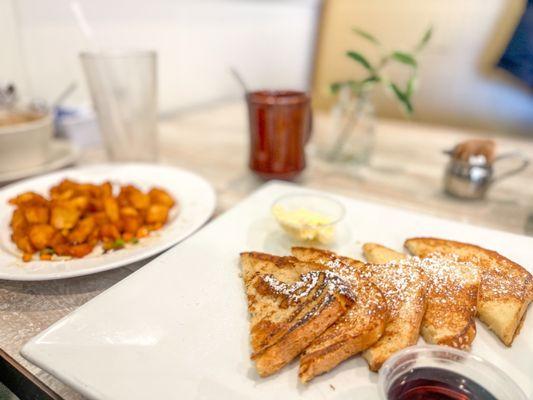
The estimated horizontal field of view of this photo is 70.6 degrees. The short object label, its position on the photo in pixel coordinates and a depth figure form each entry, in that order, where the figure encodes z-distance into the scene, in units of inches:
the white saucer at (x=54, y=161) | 17.2
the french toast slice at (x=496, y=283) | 9.1
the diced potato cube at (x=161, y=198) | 14.7
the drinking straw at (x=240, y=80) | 17.1
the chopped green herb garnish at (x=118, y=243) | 12.5
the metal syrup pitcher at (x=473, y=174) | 16.3
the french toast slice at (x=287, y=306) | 8.2
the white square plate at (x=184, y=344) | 7.6
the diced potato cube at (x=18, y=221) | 12.6
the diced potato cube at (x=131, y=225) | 13.3
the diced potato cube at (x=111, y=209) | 13.4
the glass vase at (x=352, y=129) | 20.2
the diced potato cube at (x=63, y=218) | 12.7
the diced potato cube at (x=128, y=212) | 13.7
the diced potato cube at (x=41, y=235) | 12.0
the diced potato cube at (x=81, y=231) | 12.5
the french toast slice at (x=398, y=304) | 8.5
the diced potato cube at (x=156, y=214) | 13.9
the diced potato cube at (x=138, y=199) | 14.2
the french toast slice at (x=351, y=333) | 8.0
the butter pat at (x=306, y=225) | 12.3
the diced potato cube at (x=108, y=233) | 13.0
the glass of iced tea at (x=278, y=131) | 16.0
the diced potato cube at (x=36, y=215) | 12.6
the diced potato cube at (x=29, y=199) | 13.6
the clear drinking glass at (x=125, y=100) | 17.8
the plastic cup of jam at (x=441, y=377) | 7.5
